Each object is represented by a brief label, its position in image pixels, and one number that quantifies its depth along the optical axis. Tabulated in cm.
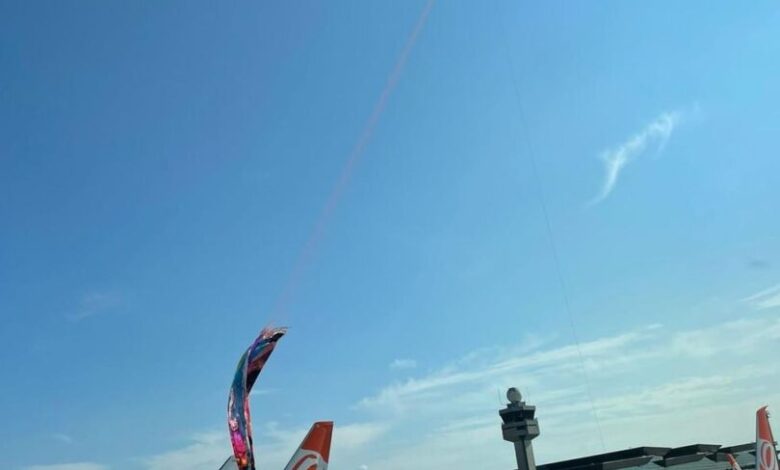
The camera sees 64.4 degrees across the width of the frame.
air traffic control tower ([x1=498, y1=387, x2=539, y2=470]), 14888
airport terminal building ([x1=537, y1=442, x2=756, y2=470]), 15888
